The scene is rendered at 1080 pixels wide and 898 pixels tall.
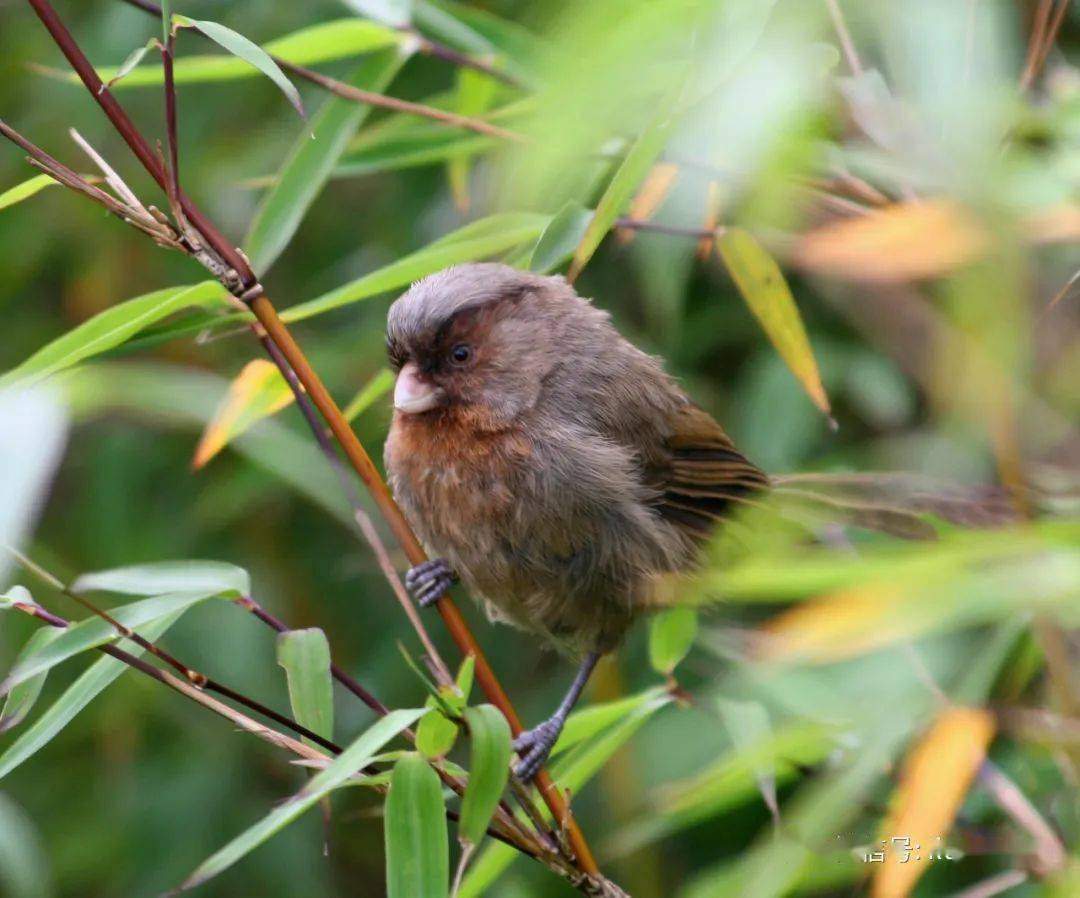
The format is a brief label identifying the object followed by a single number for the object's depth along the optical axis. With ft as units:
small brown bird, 10.77
